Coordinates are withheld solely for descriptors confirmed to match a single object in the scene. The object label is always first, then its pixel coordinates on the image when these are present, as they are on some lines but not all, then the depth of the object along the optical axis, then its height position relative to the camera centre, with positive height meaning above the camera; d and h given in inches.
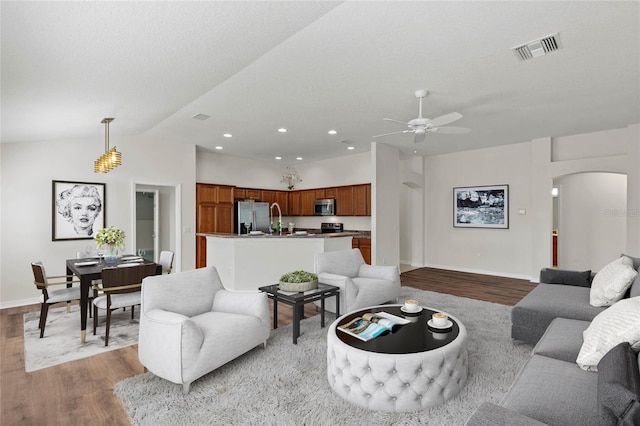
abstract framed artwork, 272.1 +4.6
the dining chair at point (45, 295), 137.3 -35.9
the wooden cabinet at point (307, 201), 352.2 +13.4
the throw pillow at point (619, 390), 45.7 -27.1
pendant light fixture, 166.7 +28.7
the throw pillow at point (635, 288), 101.9 -25.2
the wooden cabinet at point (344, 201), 317.7 +11.9
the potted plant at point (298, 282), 138.9 -30.1
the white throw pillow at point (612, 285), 110.1 -26.1
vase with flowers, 163.3 -14.2
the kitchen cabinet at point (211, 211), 275.7 +2.2
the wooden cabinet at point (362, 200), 303.0 +12.1
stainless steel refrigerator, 310.0 -2.6
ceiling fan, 141.3 +40.2
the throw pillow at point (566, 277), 148.4 -31.3
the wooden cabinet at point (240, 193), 321.1 +19.8
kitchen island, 211.9 -28.5
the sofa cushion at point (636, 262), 131.2 -21.1
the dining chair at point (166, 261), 178.7 -26.8
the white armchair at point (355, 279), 153.9 -35.2
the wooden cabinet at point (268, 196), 343.9 +18.3
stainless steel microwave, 330.3 +6.1
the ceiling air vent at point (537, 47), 106.3 +56.8
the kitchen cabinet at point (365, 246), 279.5 -29.6
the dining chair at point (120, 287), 130.6 -30.5
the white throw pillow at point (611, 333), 66.8 -26.4
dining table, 132.1 -24.6
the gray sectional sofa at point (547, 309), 112.4 -35.2
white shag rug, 82.0 -52.1
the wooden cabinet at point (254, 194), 330.3 +20.0
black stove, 335.0 -15.1
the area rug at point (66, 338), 120.2 -52.8
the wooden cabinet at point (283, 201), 361.6 +13.7
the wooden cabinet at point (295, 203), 366.0 +11.4
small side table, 129.6 -35.7
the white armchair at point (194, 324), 93.2 -36.8
